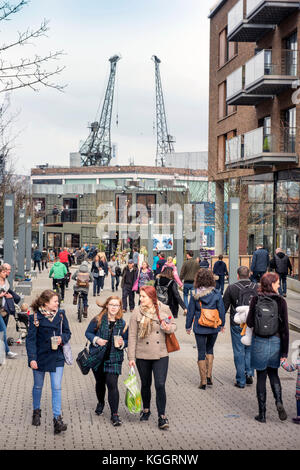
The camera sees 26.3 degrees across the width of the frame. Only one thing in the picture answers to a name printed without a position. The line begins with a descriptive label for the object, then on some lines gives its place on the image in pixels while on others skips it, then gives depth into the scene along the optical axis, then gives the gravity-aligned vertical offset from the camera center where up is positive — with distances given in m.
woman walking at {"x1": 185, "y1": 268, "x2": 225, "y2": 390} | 8.98 -1.36
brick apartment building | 25.56 +4.43
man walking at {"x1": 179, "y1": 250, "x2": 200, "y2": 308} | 16.45 -1.33
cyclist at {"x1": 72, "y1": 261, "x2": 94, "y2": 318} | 16.47 -1.64
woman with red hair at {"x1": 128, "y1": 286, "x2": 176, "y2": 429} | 7.20 -1.39
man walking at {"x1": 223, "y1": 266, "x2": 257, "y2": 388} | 9.20 -1.24
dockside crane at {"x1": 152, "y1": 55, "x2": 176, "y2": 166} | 136.50 +19.03
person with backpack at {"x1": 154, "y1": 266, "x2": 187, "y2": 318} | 14.18 -1.48
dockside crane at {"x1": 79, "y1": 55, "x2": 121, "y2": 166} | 122.75 +15.40
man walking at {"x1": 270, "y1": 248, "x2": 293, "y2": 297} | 19.36 -1.33
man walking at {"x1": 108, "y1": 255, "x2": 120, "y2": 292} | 24.47 -1.96
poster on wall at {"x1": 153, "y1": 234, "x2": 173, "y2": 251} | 40.71 -1.48
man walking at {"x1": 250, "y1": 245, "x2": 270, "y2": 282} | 19.75 -1.30
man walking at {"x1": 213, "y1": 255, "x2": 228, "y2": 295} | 20.61 -1.62
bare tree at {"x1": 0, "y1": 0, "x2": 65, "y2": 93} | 7.97 +2.03
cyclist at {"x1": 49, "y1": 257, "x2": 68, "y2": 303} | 19.03 -1.59
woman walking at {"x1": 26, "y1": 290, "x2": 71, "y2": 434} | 7.09 -1.39
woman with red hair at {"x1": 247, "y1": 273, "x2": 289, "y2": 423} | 7.38 -1.33
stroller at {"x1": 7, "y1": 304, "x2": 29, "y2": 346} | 12.09 -2.14
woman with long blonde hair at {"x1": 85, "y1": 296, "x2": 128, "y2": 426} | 7.25 -1.38
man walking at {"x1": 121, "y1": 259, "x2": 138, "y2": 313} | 18.00 -1.72
